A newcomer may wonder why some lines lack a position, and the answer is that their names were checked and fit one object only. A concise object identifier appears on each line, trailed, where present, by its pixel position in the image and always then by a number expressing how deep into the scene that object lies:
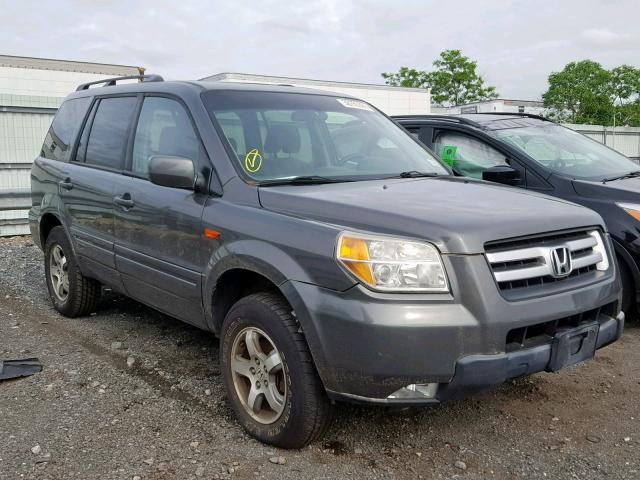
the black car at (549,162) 4.90
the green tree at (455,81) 55.28
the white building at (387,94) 28.84
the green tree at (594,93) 56.53
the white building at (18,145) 9.36
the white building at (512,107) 35.28
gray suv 2.68
